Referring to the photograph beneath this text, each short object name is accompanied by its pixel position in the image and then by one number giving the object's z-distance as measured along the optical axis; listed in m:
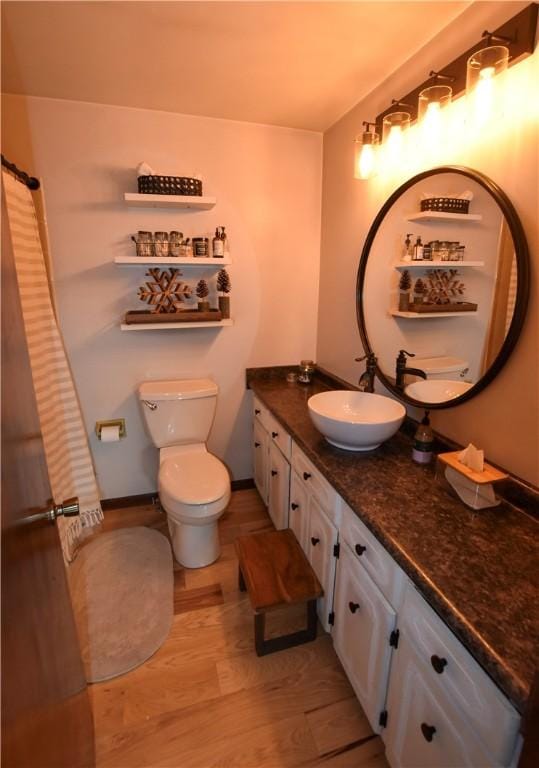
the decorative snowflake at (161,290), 2.24
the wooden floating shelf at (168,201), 1.99
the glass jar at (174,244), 2.14
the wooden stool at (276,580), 1.51
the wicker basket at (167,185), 2.02
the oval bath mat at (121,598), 1.61
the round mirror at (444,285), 1.22
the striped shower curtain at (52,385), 1.61
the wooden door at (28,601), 0.62
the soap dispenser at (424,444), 1.47
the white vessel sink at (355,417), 1.44
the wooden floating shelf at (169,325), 2.14
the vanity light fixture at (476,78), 1.09
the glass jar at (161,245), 2.12
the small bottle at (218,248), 2.18
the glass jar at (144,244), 2.12
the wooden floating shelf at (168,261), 2.05
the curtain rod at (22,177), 1.47
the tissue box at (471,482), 1.18
